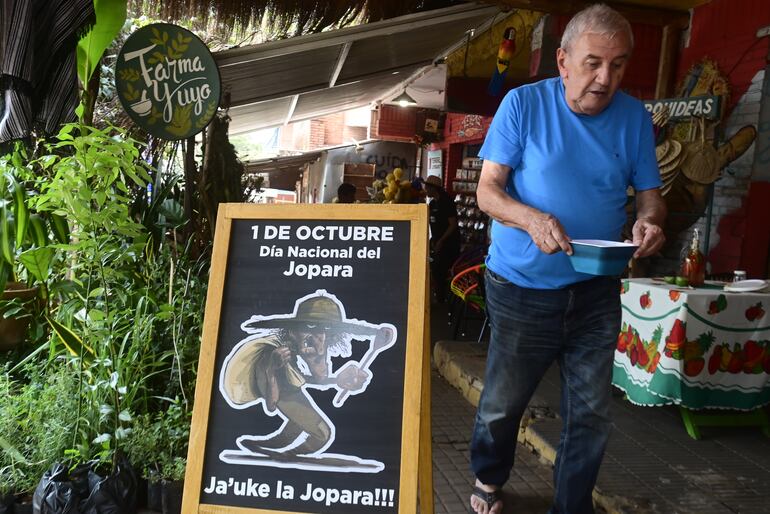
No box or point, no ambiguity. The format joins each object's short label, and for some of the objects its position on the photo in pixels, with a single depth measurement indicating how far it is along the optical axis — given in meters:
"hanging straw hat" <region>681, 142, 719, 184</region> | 4.90
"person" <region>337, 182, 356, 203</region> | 8.43
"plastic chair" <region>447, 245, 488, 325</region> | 6.88
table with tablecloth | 3.45
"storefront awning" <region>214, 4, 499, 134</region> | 5.79
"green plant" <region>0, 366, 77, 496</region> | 2.68
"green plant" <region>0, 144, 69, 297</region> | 3.09
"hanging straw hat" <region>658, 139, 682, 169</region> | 4.89
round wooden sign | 3.73
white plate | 3.60
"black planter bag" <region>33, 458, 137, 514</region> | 2.53
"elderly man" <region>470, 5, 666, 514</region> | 2.29
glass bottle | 3.73
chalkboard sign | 1.98
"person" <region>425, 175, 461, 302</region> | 8.51
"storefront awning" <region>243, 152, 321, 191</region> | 19.25
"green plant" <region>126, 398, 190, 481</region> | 2.77
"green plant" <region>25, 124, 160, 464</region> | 2.69
